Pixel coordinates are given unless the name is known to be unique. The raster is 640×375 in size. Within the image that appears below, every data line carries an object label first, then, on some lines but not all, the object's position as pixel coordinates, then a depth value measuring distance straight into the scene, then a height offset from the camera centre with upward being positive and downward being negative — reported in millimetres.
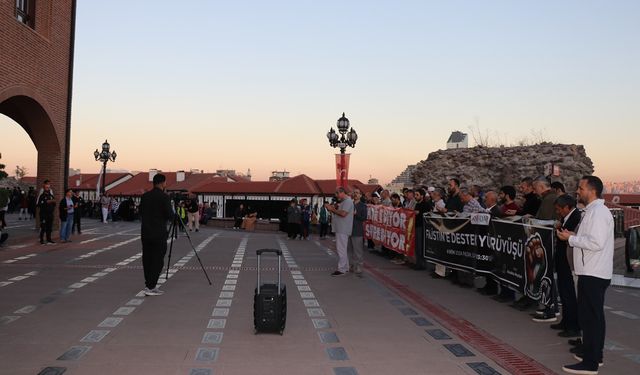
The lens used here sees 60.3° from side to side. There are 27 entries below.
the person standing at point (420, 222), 12758 -583
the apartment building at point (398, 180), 89625 +3317
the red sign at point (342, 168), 21062 +1021
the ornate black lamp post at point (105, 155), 37375 +2300
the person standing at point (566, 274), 6492 -925
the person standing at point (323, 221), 23906 -1169
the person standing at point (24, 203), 32219 -997
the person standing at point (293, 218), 23231 -1055
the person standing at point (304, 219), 23625 -1093
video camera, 13448 -174
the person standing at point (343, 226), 11836 -680
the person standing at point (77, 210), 19267 -857
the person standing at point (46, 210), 16828 -722
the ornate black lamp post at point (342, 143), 21156 +2204
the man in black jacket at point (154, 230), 9039 -664
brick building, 16297 +3687
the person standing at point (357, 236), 12172 -915
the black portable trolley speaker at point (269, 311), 6480 -1403
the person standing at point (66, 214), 17672 -870
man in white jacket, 5242 -662
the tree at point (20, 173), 100375 +2395
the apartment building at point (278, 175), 76394 +2595
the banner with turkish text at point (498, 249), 7527 -846
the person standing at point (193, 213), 26672 -1114
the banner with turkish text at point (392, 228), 13445 -886
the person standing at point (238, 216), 33219 -1485
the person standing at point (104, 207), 34200 -1176
